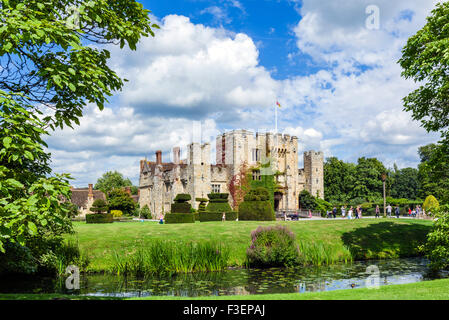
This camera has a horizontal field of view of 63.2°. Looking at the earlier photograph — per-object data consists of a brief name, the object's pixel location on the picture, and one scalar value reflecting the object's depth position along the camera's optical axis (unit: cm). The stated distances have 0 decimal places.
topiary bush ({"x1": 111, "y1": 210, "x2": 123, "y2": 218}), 4586
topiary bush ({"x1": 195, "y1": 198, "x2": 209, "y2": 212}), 3850
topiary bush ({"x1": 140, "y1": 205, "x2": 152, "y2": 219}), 4924
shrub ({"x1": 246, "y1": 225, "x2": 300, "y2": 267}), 1634
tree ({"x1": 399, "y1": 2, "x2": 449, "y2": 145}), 1320
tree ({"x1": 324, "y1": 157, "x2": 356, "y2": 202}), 6716
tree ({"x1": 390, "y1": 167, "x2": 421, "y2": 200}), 8150
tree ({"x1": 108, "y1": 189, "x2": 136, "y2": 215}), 4853
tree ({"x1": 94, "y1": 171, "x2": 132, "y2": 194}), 8288
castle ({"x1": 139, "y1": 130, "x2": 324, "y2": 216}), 4575
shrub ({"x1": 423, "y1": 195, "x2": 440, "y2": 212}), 4149
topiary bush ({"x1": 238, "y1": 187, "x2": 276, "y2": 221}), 3089
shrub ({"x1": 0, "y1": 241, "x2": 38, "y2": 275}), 1087
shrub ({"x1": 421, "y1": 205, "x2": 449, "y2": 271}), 1261
